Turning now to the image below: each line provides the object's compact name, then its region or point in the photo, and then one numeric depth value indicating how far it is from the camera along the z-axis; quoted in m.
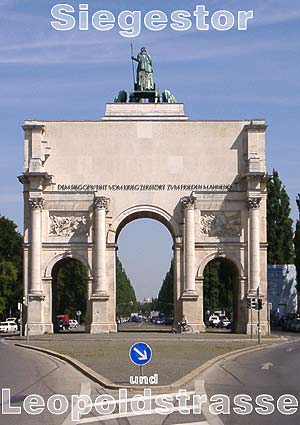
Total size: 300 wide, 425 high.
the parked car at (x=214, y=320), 109.32
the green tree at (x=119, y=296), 190.14
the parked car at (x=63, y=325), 91.96
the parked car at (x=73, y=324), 108.04
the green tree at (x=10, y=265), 101.38
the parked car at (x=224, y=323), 99.88
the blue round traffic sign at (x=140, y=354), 22.94
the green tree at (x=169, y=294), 189.90
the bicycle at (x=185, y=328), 70.31
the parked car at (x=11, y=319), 110.41
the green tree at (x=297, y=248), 94.62
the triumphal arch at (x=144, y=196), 71.75
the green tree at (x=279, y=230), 101.81
